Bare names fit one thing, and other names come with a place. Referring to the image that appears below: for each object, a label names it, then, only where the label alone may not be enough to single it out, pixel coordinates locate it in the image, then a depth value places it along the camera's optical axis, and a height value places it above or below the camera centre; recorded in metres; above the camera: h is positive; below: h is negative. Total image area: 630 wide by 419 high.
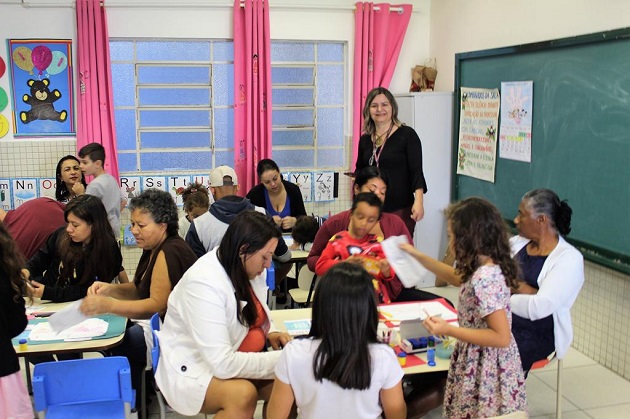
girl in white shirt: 1.94 -0.73
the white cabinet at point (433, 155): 6.14 -0.22
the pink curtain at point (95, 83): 5.94 +0.47
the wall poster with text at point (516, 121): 4.93 +0.10
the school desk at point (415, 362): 2.54 -0.97
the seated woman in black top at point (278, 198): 5.23 -0.56
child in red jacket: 3.34 -0.63
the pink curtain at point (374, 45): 6.41 +0.92
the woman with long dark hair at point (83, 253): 3.42 -0.69
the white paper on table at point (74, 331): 2.87 -0.95
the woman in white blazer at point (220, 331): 2.48 -0.82
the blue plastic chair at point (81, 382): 2.49 -1.02
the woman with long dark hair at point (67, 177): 5.57 -0.41
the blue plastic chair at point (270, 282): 3.94 -0.96
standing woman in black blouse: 4.48 -0.15
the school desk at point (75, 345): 2.76 -0.96
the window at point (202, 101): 6.39 +0.33
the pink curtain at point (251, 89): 6.19 +0.44
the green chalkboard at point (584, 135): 4.00 -0.01
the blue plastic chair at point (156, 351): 2.63 -0.93
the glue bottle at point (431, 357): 2.62 -0.95
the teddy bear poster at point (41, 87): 6.00 +0.44
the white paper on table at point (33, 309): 3.26 -0.94
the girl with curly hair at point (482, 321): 2.33 -0.73
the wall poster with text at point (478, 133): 5.43 +0.00
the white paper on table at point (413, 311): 3.09 -0.92
